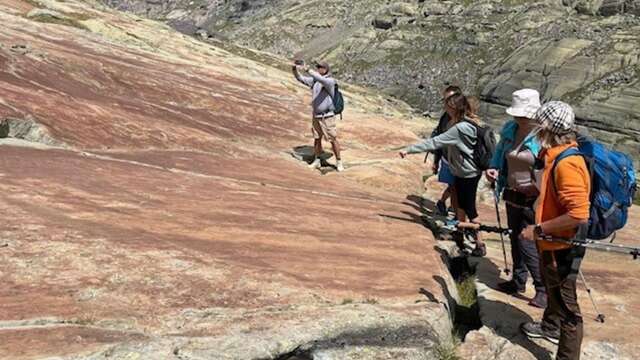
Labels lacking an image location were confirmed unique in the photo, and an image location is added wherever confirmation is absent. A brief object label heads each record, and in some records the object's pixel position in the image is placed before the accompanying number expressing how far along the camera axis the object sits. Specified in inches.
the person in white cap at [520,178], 363.3
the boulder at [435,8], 7608.3
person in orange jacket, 274.1
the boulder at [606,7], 5880.9
